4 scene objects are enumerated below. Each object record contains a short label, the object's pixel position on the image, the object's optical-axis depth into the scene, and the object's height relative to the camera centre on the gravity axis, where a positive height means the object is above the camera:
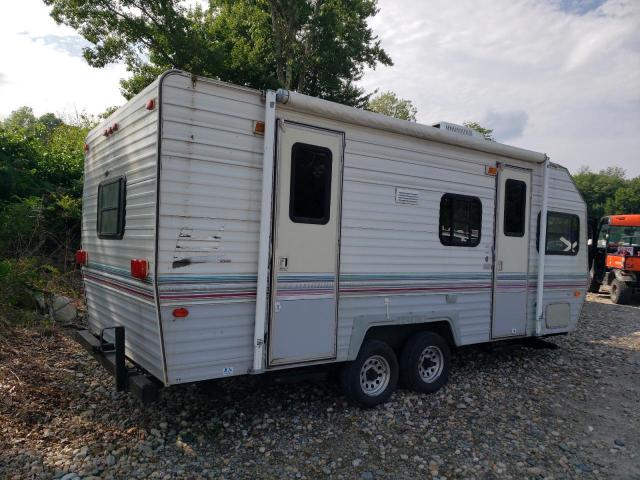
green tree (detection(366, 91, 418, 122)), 35.99 +10.72
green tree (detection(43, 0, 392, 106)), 14.46 +6.62
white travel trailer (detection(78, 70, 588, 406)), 3.62 +0.01
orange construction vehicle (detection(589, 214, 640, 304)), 13.22 -0.17
